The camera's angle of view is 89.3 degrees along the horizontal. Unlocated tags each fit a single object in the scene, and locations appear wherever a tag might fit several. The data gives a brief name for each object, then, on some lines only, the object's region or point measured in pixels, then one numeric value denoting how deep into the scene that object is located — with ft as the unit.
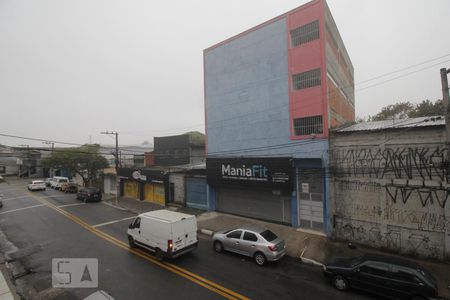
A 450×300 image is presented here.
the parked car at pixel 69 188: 113.19
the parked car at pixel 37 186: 117.91
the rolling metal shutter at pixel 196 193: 69.97
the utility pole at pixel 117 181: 91.25
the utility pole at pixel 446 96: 27.43
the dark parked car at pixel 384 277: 24.62
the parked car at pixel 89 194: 87.62
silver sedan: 35.09
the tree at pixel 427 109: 85.30
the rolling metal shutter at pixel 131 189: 91.97
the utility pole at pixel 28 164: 207.39
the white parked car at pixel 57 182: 123.40
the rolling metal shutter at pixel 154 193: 81.51
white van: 35.47
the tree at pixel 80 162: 116.88
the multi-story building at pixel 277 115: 48.62
